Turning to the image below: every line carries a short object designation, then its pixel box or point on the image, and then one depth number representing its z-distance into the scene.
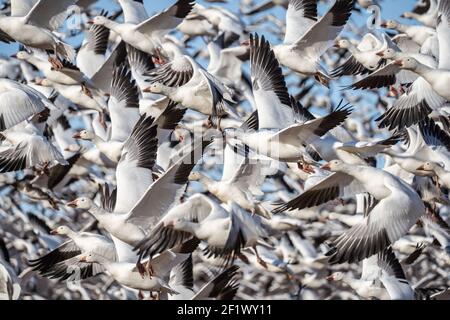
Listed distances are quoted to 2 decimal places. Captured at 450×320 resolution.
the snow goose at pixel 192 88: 9.69
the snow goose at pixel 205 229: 7.91
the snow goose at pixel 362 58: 10.93
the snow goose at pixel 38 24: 10.30
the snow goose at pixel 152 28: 10.89
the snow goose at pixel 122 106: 10.93
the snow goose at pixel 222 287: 8.42
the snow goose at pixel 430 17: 12.62
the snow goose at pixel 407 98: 9.80
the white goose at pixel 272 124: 8.68
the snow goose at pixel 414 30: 12.18
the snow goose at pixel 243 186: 10.08
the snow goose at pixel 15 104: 9.92
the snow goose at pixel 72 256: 9.84
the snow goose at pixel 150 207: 8.66
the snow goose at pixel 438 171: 10.05
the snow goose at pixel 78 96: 11.71
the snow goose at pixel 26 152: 10.35
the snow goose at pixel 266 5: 15.36
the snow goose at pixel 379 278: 10.55
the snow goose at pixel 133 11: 11.89
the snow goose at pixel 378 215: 8.06
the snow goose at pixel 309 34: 10.02
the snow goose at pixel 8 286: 11.05
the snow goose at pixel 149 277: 8.85
